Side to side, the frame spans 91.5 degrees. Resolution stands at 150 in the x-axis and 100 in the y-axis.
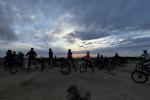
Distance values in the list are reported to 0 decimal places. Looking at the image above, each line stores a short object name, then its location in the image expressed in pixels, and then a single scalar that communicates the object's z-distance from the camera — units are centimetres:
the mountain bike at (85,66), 619
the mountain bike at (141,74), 426
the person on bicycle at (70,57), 572
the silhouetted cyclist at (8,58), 614
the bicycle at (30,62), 600
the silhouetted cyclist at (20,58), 607
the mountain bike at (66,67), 542
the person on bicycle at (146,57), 430
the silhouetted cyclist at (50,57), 678
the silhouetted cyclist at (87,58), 632
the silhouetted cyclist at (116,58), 958
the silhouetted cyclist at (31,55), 586
